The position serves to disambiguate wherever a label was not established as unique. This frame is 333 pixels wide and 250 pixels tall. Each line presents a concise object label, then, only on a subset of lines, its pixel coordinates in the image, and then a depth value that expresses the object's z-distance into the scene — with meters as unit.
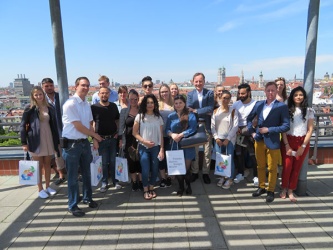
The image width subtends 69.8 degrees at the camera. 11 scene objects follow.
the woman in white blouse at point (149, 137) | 3.38
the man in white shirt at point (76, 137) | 2.91
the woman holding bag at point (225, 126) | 3.69
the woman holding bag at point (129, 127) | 3.55
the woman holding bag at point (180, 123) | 3.45
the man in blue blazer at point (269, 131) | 3.16
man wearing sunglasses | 3.82
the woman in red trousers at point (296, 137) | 3.24
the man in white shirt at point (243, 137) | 3.76
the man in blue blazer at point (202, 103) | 3.82
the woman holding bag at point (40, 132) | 3.39
